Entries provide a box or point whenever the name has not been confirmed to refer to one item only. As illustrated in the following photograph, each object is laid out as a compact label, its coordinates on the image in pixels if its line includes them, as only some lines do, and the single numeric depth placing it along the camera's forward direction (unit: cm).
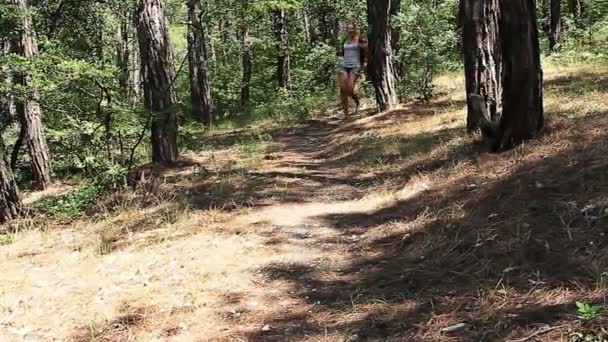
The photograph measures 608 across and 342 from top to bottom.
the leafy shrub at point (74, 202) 748
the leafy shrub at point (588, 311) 274
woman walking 1142
